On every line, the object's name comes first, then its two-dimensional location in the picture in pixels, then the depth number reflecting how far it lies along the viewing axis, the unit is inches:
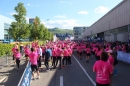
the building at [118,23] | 1227.2
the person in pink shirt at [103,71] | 218.5
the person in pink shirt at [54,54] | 586.1
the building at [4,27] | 2847.0
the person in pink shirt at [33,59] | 419.2
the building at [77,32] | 7278.5
